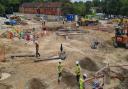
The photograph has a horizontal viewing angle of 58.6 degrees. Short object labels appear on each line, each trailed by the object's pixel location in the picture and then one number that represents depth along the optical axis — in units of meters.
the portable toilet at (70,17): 27.44
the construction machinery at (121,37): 13.08
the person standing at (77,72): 7.70
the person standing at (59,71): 7.81
